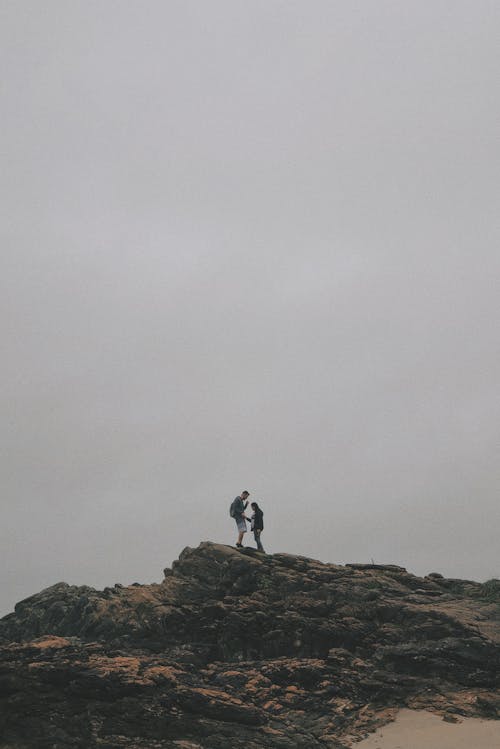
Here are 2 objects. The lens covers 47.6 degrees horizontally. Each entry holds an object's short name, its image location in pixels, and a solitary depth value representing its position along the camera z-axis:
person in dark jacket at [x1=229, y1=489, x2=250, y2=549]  28.41
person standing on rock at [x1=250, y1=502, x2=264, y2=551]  28.58
